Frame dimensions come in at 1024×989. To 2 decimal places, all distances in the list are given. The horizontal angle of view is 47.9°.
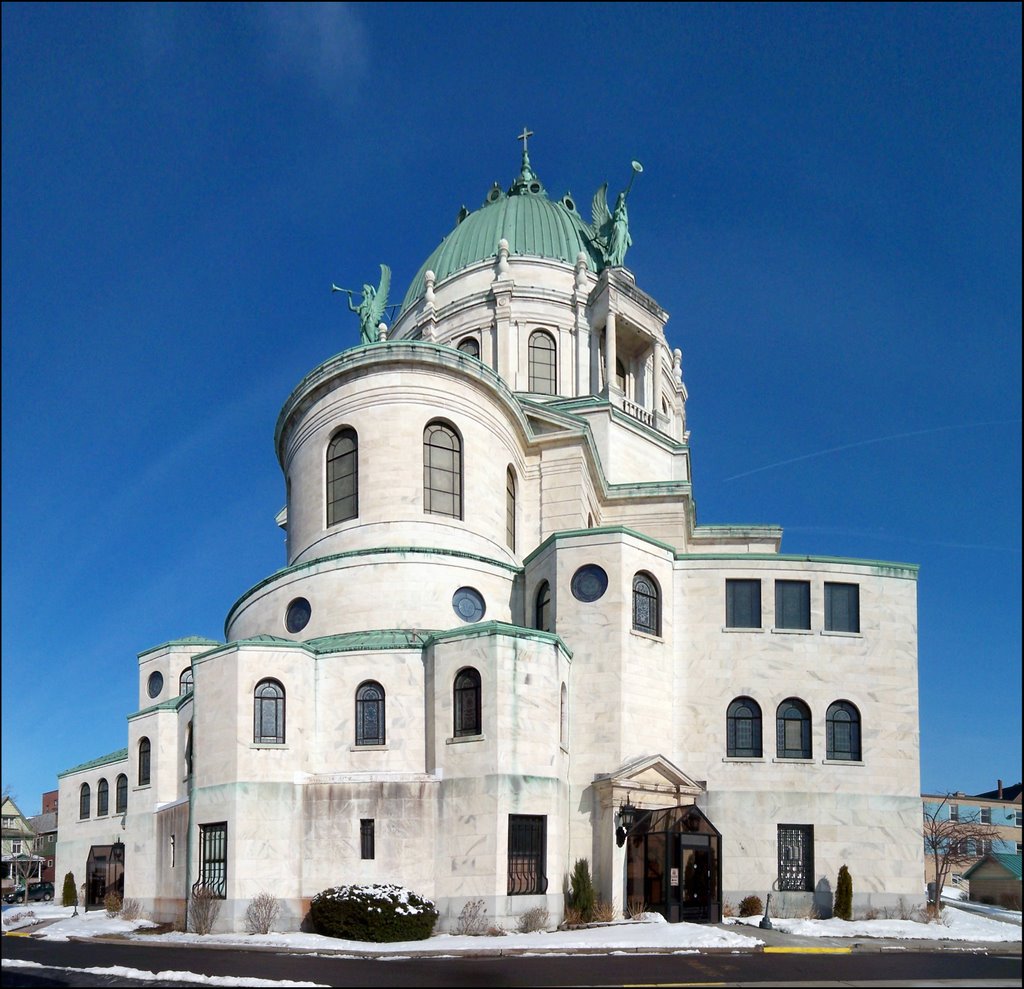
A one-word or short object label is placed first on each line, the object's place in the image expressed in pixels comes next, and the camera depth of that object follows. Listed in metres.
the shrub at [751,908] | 35.44
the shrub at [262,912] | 30.84
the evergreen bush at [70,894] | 48.31
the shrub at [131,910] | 37.97
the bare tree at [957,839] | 51.28
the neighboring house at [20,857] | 58.00
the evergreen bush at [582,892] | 32.50
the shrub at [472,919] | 30.45
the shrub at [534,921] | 30.69
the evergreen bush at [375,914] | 29.06
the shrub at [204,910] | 31.20
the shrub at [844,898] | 35.78
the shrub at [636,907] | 33.38
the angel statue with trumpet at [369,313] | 52.47
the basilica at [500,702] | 32.34
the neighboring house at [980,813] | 61.81
